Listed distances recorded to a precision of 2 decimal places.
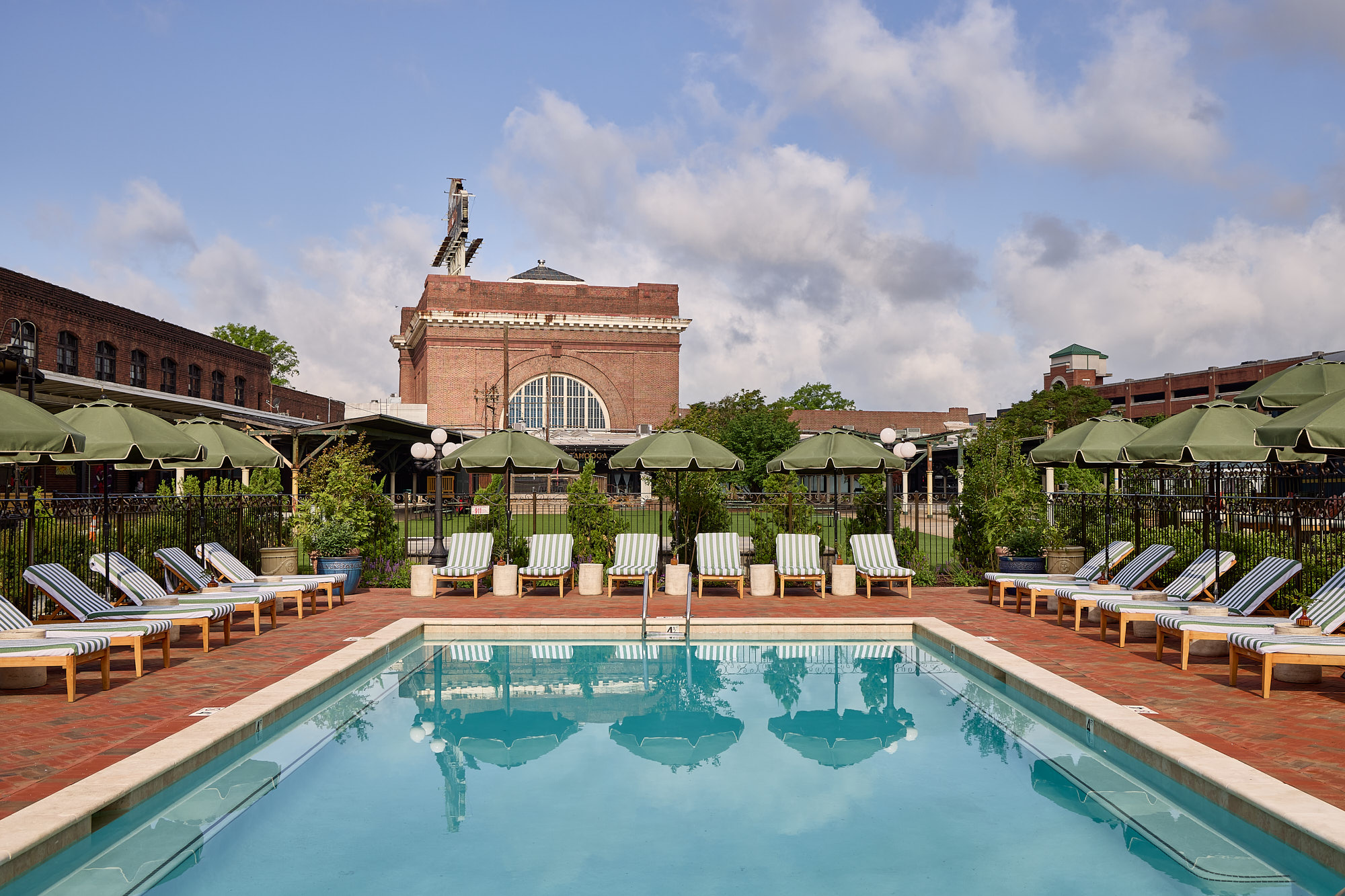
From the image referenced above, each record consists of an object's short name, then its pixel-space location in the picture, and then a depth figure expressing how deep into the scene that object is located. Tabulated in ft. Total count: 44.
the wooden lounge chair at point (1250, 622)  25.26
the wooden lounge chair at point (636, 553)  46.16
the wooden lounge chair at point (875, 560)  45.62
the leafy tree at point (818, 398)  284.61
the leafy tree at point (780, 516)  51.26
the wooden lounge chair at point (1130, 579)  34.47
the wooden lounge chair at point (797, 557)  46.24
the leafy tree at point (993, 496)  48.08
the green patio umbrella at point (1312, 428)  23.11
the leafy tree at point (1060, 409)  225.56
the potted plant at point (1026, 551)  46.62
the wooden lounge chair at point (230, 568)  39.04
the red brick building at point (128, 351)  108.27
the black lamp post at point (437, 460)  50.55
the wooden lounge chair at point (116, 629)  25.16
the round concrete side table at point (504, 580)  46.55
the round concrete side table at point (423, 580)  46.78
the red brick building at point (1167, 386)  246.47
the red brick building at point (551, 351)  187.42
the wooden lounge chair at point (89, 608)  28.14
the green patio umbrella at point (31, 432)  23.17
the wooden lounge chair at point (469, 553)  46.11
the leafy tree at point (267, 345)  223.51
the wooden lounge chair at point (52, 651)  22.59
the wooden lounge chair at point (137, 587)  32.09
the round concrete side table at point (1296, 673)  25.13
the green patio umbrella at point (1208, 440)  31.99
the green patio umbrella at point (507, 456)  45.34
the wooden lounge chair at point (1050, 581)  38.29
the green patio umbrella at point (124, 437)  30.86
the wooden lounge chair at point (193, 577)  36.52
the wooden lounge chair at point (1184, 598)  30.19
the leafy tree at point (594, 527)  51.57
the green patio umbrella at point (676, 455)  44.21
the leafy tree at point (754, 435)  155.33
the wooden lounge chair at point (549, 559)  46.21
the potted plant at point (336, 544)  47.26
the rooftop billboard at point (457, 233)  205.57
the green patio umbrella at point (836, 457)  45.50
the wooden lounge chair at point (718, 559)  45.83
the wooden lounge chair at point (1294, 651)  22.81
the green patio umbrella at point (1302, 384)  32.40
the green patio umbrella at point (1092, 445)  40.37
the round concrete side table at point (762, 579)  46.86
